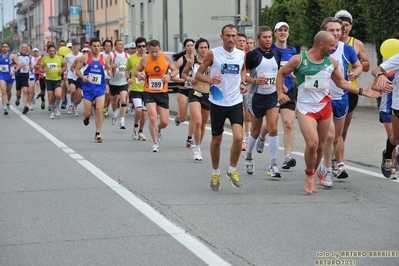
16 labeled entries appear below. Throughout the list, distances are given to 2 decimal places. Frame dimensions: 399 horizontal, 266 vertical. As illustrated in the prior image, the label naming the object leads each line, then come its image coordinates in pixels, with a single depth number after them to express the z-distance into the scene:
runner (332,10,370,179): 11.13
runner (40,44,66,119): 23.99
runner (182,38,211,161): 13.73
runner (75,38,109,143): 16.78
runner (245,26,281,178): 11.38
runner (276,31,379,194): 9.94
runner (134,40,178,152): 15.05
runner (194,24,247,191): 10.33
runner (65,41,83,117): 24.31
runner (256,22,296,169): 11.72
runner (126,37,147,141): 16.97
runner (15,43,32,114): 26.15
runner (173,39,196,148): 14.85
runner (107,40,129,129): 19.85
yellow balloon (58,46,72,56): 26.38
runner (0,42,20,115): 25.08
